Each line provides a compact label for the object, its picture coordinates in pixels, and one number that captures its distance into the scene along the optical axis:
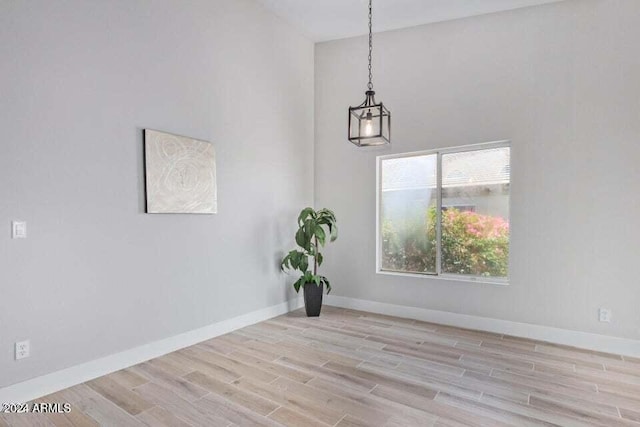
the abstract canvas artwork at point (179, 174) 3.18
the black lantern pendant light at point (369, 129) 2.66
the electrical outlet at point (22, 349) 2.44
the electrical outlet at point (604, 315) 3.47
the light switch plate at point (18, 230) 2.43
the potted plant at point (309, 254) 4.46
